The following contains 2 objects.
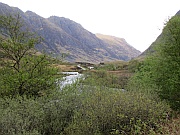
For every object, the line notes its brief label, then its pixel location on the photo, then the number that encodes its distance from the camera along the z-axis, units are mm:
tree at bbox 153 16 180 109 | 9482
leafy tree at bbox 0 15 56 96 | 9298
